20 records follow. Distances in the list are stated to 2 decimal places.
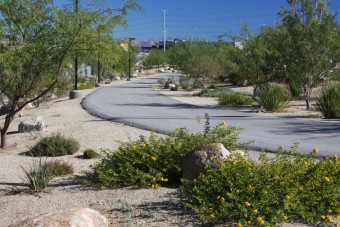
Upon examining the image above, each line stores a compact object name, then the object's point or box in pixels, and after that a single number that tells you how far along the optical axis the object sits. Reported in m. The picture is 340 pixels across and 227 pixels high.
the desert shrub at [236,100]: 29.08
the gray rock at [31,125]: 18.42
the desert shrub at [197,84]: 44.53
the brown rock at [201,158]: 6.94
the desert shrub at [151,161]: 7.78
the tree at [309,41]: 23.91
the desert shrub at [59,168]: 9.56
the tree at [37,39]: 11.64
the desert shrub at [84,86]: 49.17
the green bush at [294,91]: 30.66
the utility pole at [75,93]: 34.81
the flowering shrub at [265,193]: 5.59
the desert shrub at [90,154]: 12.61
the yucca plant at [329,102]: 21.05
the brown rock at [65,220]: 5.02
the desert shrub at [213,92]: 36.95
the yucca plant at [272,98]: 24.16
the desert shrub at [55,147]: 13.18
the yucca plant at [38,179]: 7.93
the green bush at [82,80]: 56.07
